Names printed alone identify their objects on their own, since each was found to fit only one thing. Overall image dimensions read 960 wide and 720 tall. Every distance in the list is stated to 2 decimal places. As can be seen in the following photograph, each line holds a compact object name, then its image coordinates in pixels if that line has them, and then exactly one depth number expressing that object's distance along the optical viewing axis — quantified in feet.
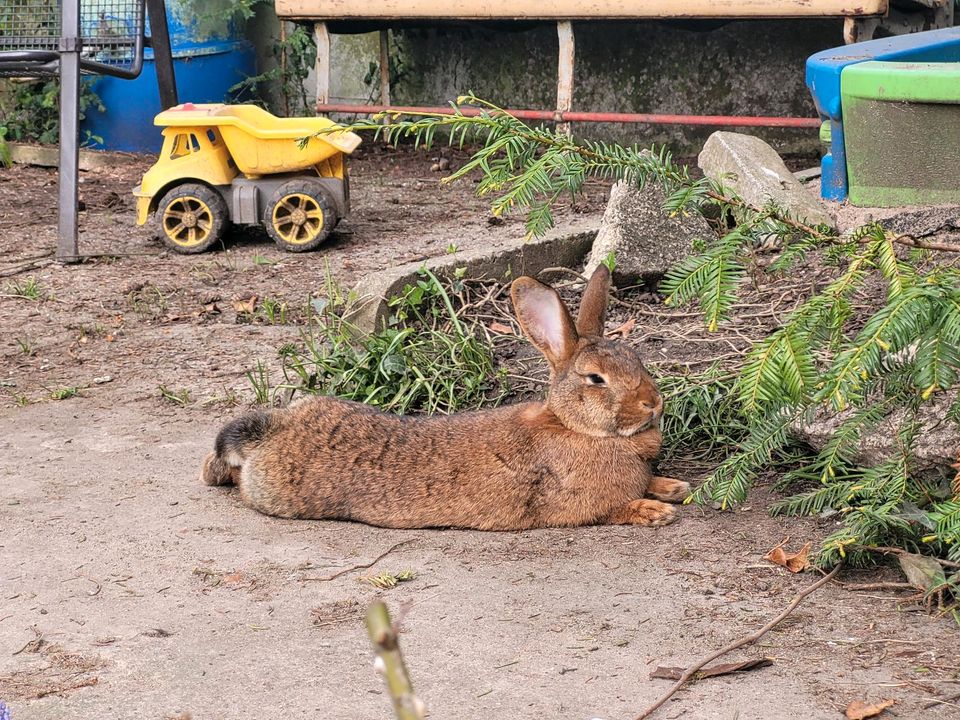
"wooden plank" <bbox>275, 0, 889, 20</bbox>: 24.89
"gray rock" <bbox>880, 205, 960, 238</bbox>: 16.47
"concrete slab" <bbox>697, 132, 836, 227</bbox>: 17.11
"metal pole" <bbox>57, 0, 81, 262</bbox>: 21.54
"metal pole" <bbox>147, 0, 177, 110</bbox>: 25.57
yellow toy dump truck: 21.47
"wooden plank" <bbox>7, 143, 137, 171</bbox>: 30.73
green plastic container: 16.07
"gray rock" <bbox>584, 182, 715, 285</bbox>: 16.58
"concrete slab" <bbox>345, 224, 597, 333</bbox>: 15.57
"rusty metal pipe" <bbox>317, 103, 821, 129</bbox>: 26.23
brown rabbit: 11.29
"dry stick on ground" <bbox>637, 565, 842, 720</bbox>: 7.94
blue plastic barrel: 31.14
